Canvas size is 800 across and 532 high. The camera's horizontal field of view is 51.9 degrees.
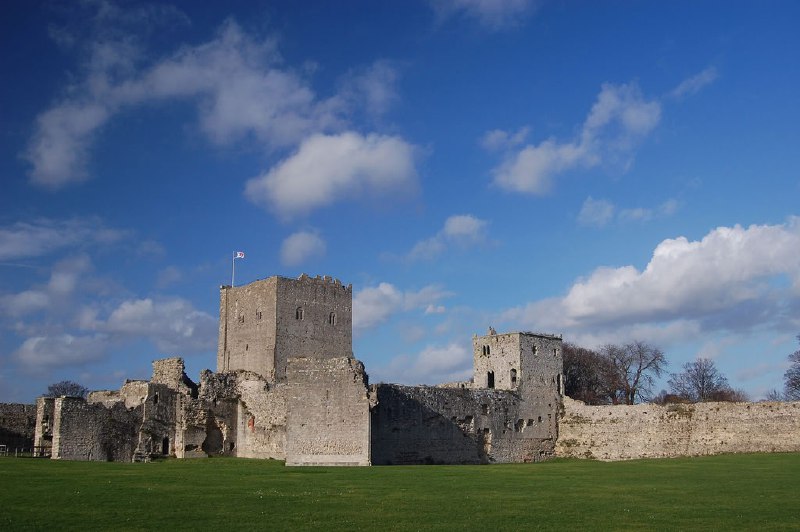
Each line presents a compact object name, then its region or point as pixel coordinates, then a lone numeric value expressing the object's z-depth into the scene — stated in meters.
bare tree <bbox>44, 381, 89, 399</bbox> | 101.50
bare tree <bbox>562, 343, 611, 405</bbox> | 73.06
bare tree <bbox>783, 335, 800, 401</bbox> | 75.12
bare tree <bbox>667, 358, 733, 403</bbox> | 90.12
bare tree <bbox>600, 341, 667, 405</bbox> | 75.00
